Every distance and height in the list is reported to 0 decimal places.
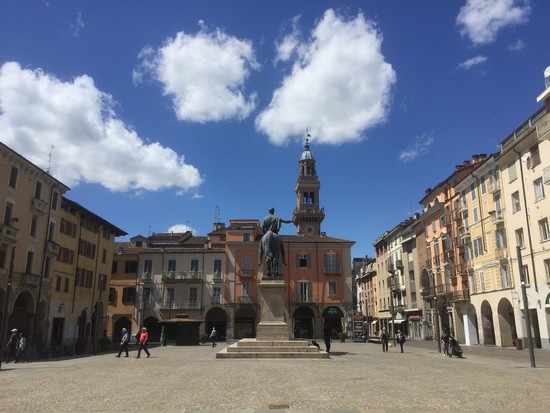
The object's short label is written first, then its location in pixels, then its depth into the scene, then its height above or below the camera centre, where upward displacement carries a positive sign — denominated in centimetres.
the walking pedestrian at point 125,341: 2670 -130
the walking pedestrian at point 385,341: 3109 -148
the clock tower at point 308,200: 10400 +2621
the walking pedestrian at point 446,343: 2630 -135
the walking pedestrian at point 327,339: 2556 -112
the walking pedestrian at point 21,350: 2452 -167
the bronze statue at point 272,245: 2415 +377
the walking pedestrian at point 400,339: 3041 -132
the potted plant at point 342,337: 4775 -187
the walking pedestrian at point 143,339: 2473 -110
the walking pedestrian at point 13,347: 2445 -151
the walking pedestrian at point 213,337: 3891 -154
